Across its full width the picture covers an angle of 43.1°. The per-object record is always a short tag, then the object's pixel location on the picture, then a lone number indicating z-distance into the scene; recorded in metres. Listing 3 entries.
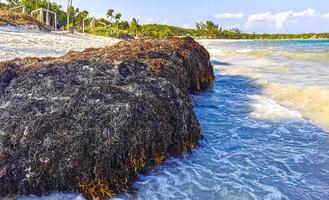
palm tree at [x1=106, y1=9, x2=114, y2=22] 73.69
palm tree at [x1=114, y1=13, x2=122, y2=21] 73.12
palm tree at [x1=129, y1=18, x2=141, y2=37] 65.75
